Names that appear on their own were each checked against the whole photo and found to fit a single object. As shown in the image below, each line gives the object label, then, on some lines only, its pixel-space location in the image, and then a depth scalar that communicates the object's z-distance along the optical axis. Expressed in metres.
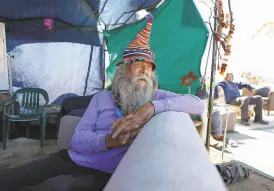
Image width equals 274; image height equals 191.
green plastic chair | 3.60
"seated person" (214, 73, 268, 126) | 5.66
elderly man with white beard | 1.18
